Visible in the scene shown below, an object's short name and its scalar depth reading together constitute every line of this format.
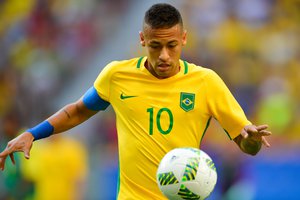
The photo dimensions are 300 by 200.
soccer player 11.75
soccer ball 10.09
